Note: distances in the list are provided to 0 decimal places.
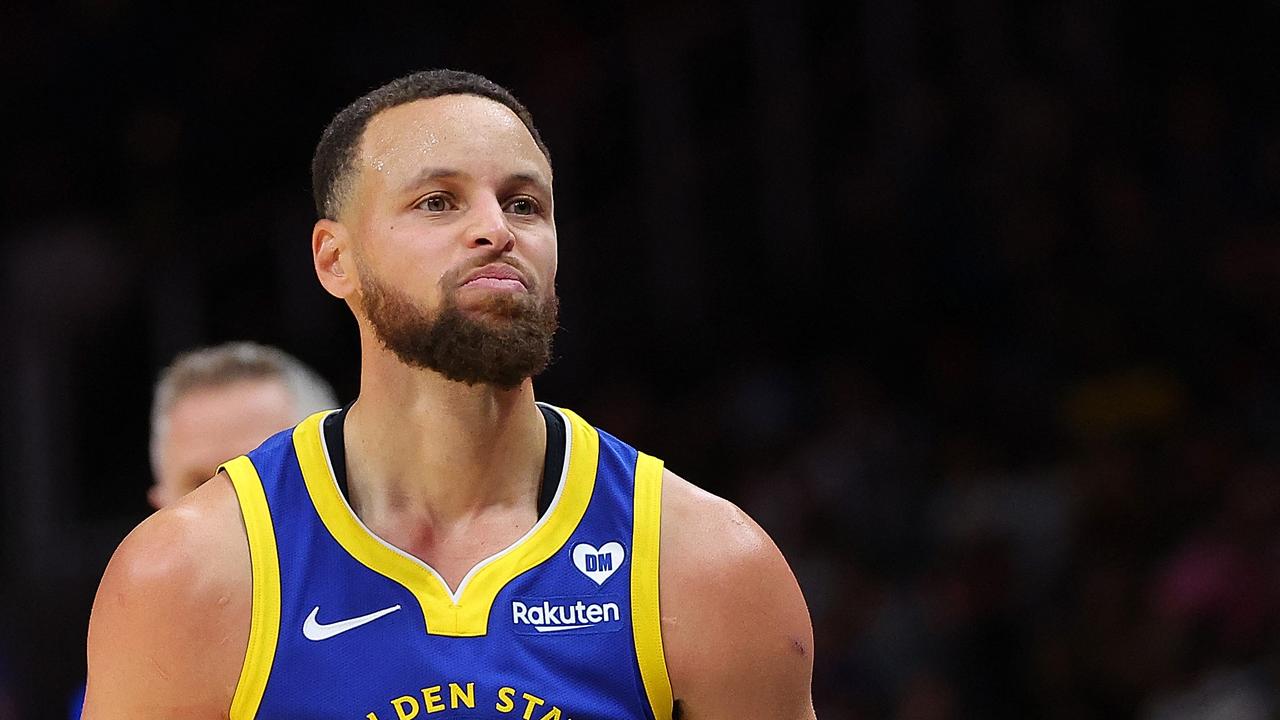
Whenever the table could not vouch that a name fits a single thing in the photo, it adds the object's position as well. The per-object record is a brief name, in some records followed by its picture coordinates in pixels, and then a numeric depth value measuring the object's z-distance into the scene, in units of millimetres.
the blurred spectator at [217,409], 7543
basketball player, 5184
